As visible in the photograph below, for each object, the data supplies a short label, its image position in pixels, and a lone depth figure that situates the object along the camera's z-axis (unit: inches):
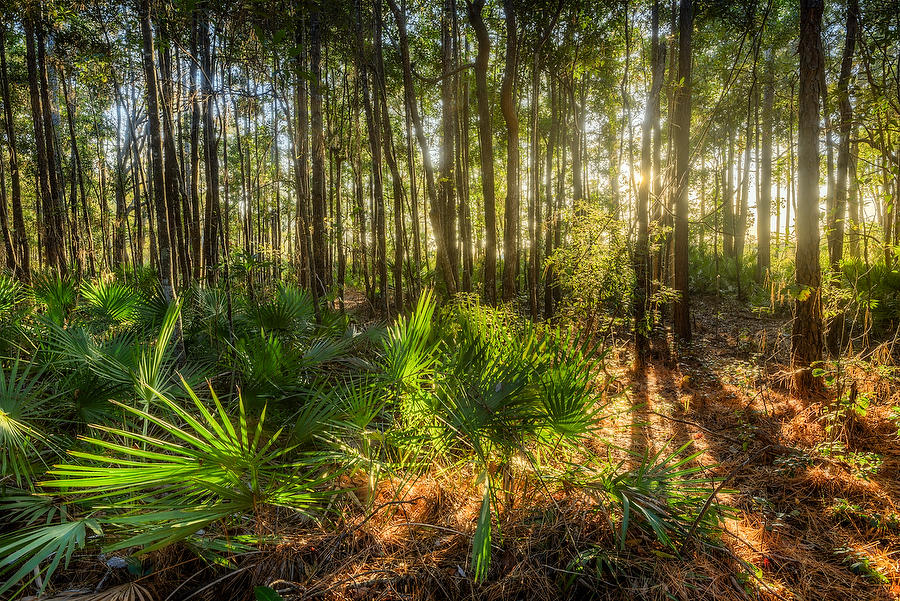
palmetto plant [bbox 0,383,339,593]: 54.3
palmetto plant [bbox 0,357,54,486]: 79.4
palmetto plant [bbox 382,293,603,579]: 82.6
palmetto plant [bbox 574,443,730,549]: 75.4
